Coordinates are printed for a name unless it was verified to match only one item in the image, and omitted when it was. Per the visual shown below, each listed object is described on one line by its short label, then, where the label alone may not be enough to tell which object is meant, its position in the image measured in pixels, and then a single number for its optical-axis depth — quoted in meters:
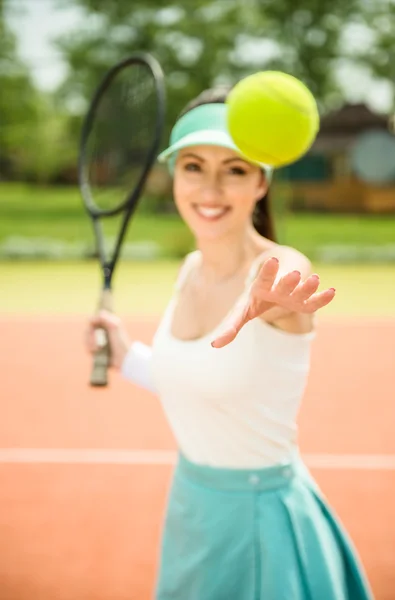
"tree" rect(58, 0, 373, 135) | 25.38
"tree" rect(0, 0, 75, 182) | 26.67
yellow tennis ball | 1.71
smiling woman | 1.66
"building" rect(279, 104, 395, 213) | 22.96
